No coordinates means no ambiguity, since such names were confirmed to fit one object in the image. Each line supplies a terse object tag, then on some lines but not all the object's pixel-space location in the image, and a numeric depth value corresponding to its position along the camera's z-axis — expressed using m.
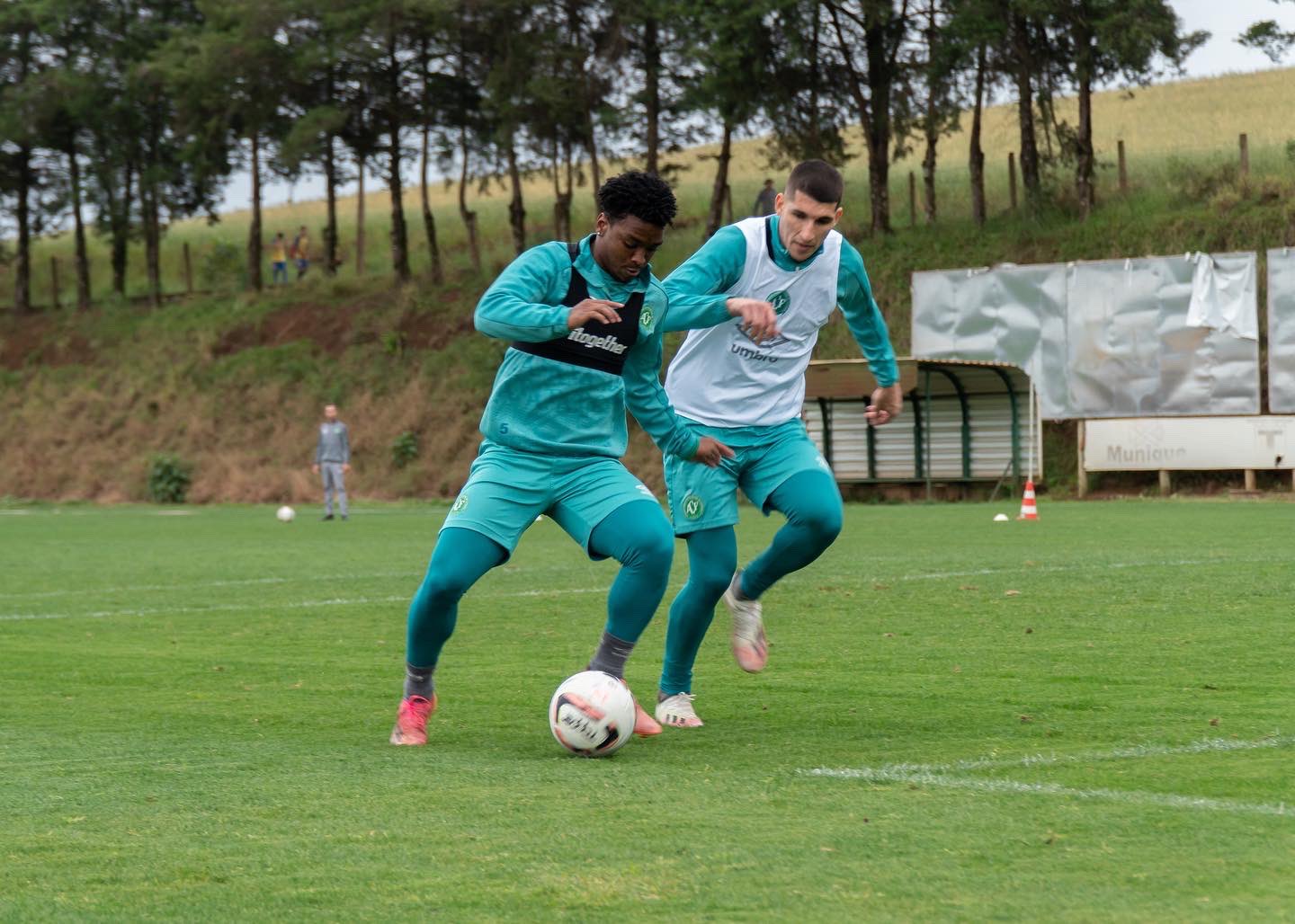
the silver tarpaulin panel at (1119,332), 30.88
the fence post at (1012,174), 40.16
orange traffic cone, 24.06
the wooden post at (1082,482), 31.75
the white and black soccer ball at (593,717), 6.14
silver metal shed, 32.28
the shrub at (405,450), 42.53
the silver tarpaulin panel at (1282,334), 30.42
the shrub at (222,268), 57.28
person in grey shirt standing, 29.62
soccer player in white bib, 7.24
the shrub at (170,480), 44.44
